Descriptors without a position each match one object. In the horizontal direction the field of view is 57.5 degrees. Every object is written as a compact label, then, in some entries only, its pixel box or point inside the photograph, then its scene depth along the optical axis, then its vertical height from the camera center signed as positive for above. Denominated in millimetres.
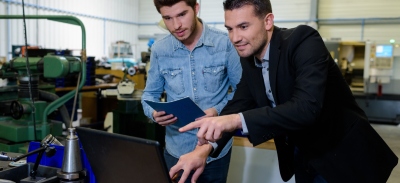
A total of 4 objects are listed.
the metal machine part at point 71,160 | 824 -234
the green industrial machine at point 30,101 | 1834 -242
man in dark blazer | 811 -112
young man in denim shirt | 1223 -40
